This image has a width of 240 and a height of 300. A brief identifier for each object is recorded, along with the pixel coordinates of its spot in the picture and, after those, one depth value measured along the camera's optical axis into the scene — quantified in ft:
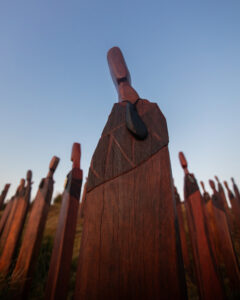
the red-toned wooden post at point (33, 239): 5.54
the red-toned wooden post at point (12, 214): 10.54
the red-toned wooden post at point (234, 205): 17.54
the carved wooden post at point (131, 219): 1.87
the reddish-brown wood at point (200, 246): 5.07
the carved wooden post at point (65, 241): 3.98
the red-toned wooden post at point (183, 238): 9.93
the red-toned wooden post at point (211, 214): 10.55
